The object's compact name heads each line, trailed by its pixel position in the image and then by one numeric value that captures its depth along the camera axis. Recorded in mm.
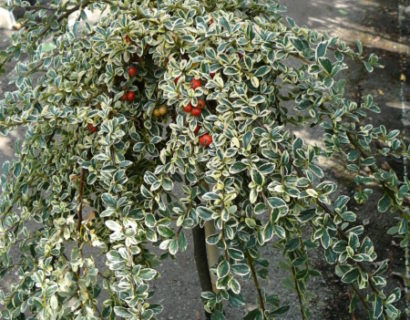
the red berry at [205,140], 505
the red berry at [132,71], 548
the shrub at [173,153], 482
